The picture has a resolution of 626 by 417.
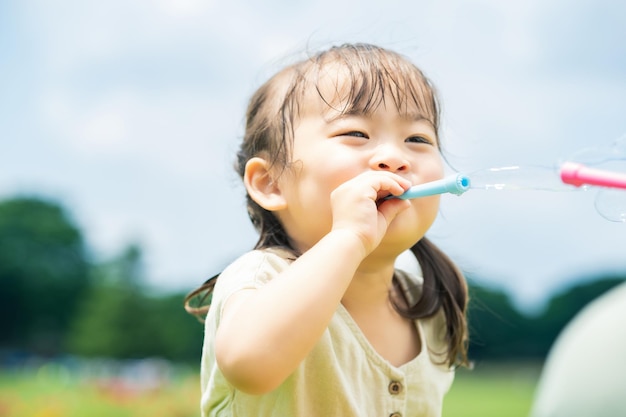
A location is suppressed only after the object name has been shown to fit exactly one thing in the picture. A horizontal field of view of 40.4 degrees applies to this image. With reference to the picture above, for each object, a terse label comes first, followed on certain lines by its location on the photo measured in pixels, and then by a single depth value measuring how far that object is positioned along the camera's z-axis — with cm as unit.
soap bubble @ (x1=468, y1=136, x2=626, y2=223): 145
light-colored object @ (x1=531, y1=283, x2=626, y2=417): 149
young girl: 134
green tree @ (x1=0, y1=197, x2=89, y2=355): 2547
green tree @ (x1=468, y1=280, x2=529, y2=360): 2122
